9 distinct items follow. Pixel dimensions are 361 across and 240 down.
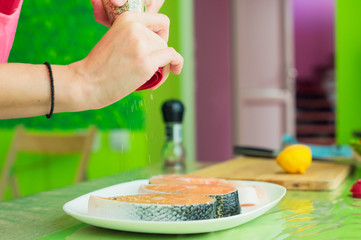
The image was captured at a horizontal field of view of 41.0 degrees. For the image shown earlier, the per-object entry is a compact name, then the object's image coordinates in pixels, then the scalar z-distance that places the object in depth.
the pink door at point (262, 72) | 4.51
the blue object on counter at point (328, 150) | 1.74
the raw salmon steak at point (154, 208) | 0.64
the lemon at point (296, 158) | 1.19
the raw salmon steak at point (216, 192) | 0.71
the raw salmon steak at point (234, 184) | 0.83
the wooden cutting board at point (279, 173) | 1.09
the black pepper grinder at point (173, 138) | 1.57
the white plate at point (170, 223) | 0.63
